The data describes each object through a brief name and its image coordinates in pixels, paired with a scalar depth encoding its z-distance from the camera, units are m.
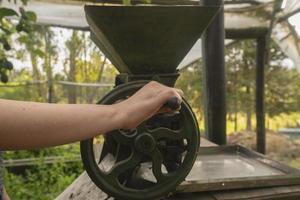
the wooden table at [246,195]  1.37
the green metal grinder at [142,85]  1.26
